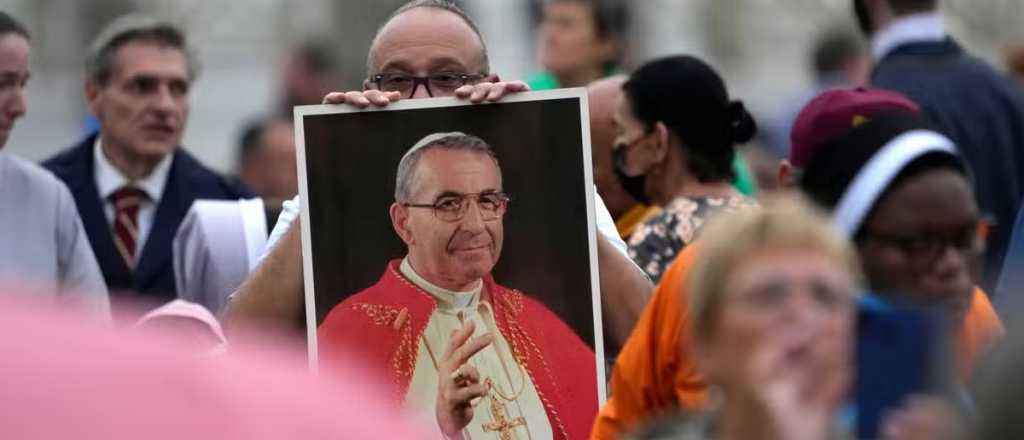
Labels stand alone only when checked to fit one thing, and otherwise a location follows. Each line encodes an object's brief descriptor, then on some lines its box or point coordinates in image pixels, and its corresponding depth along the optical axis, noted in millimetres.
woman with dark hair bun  13016
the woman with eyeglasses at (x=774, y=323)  6266
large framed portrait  9578
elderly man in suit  16203
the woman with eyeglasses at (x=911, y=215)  9031
